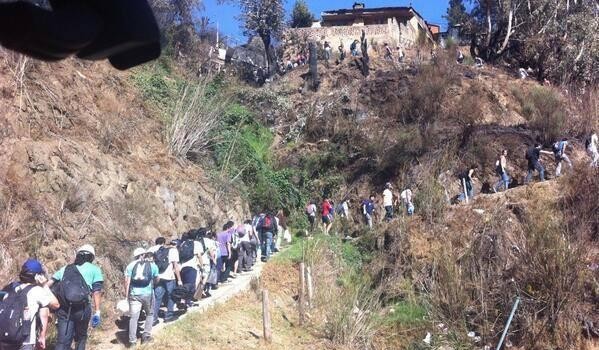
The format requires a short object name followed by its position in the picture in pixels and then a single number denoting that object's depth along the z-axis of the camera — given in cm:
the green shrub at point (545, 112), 2747
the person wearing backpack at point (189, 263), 1232
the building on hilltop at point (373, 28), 4094
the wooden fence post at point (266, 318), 1286
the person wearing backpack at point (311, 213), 2486
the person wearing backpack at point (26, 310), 734
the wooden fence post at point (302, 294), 1480
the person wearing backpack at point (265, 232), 1888
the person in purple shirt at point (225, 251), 1559
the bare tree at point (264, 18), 3700
